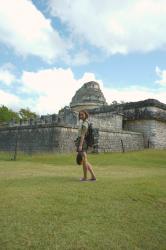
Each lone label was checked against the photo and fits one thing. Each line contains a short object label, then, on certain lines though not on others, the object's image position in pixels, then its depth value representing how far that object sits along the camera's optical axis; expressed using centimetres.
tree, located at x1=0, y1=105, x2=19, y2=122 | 3890
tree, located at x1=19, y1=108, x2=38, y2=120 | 4406
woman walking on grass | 618
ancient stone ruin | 1514
